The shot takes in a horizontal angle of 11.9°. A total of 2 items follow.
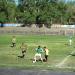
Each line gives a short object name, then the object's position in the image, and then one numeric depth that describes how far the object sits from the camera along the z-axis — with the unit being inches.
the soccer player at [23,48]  1315.9
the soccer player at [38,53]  1172.6
